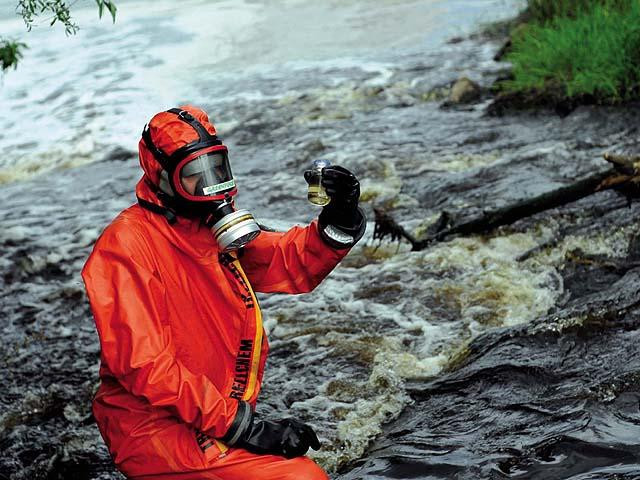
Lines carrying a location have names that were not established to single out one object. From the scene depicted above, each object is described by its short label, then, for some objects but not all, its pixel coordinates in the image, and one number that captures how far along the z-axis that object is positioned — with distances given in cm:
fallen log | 648
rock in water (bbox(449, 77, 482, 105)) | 1213
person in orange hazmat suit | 330
